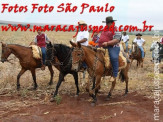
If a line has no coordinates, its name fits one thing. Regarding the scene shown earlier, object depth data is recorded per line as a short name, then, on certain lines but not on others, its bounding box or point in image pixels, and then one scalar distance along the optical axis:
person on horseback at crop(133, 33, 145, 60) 16.36
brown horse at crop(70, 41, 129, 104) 6.62
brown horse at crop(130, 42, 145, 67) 15.93
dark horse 7.97
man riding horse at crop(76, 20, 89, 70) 8.36
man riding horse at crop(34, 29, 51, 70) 9.91
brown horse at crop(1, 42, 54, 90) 8.76
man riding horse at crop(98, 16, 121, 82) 6.90
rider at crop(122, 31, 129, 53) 16.59
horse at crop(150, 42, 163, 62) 14.60
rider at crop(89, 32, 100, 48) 11.47
